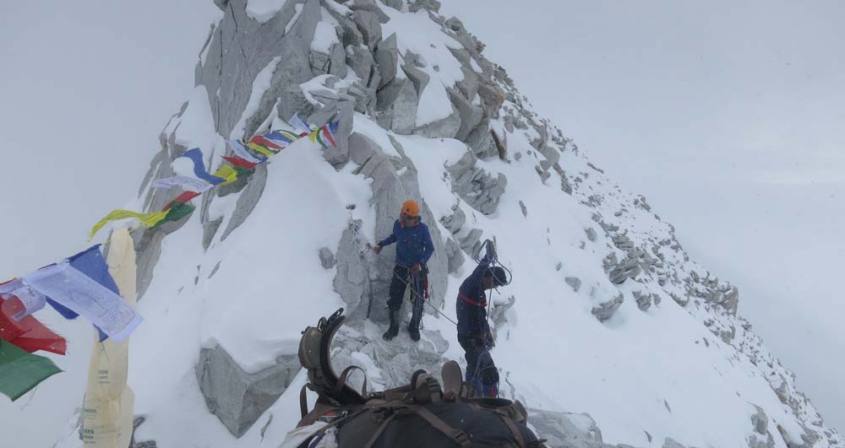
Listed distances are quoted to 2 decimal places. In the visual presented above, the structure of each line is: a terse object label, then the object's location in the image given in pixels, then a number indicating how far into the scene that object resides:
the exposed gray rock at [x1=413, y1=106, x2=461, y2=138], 15.39
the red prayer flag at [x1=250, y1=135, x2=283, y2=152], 9.03
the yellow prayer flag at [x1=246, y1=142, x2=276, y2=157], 9.02
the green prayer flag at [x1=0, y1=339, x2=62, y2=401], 3.12
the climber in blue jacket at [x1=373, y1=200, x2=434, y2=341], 7.11
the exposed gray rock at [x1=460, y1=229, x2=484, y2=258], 11.89
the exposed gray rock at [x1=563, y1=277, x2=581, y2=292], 15.96
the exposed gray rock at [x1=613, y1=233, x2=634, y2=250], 24.67
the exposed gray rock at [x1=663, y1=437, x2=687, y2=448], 10.16
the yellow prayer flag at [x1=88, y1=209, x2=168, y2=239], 6.52
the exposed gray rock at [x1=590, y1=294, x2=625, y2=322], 16.06
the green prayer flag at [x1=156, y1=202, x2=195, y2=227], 7.60
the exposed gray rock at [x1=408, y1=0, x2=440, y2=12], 22.05
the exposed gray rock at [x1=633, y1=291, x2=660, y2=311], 19.28
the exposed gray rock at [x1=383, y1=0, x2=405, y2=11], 20.58
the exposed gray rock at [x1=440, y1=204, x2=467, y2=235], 11.04
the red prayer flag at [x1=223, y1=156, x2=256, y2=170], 8.95
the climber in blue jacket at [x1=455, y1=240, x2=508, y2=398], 6.33
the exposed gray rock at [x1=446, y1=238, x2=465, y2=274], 10.17
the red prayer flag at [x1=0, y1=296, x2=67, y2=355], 3.24
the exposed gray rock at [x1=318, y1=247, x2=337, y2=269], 7.73
